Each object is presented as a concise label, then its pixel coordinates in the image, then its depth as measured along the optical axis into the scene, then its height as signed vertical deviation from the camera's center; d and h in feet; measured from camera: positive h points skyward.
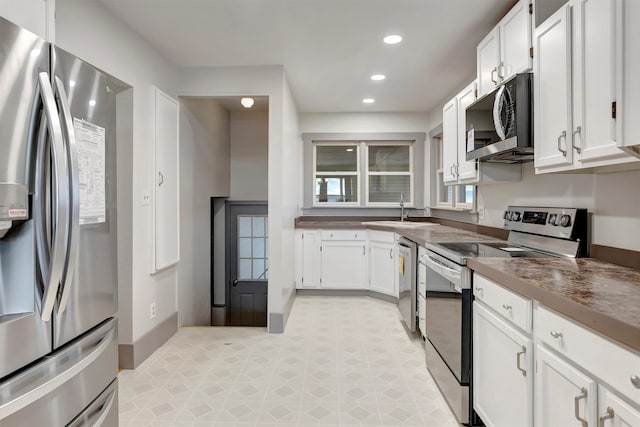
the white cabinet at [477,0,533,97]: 6.64 +3.31
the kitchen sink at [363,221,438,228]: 14.65 -0.61
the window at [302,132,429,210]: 16.88 +1.78
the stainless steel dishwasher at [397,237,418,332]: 10.37 -2.14
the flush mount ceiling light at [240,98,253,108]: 11.93 +3.65
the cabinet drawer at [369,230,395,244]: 14.06 -1.07
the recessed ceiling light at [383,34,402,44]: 9.01 +4.31
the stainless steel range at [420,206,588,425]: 6.32 -1.29
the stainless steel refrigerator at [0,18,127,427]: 3.30 -0.27
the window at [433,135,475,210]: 12.44 +0.61
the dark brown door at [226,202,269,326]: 17.29 -2.59
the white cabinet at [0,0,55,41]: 4.00 +2.30
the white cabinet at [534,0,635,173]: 4.60 +1.74
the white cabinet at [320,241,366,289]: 15.28 -2.18
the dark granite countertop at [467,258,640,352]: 3.18 -0.92
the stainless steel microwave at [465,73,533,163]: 6.46 +1.71
